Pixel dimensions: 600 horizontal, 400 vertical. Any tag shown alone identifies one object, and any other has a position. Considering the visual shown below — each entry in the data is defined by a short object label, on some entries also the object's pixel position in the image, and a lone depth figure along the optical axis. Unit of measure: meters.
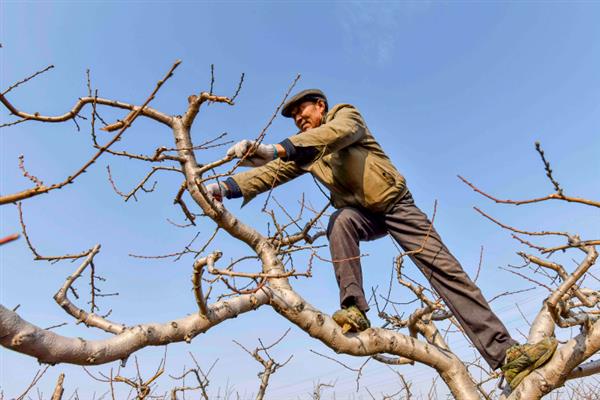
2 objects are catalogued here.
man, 2.73
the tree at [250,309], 1.59
